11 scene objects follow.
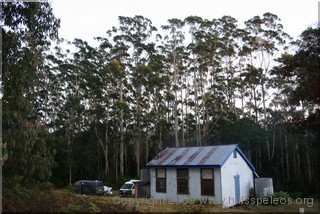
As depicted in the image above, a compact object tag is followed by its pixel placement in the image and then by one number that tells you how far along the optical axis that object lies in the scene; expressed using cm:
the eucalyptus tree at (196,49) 4134
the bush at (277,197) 2081
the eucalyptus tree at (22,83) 1227
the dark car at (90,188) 2859
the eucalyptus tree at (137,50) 4153
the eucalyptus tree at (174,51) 4199
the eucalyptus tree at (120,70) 3950
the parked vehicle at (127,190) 2656
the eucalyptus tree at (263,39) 4222
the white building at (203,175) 1960
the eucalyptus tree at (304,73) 1471
